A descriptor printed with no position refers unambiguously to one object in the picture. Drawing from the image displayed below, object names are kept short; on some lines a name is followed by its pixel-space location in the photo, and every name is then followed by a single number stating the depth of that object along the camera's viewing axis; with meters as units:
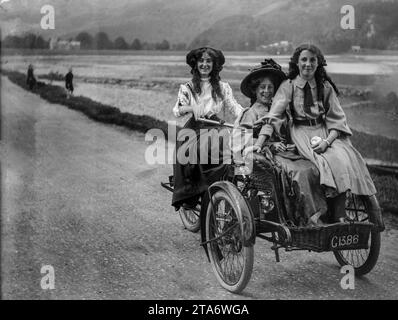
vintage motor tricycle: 3.84
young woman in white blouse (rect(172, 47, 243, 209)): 4.98
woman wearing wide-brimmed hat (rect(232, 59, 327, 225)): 3.89
